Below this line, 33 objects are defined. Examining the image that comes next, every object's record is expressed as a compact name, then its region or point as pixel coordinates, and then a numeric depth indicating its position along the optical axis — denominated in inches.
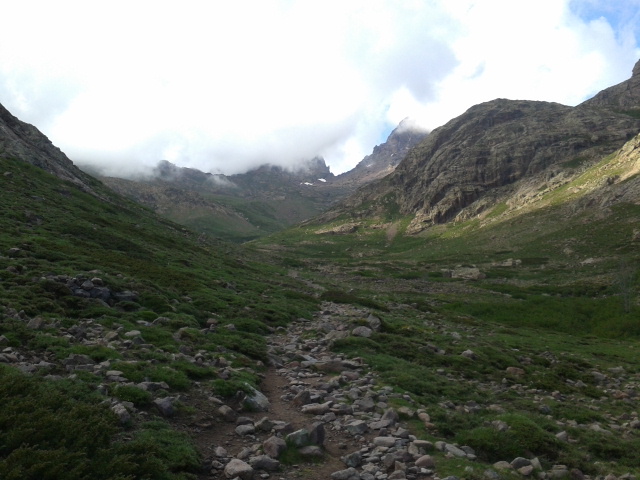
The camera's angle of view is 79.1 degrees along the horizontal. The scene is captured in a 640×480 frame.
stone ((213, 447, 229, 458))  427.8
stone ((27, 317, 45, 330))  631.8
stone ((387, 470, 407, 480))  405.1
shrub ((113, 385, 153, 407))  469.7
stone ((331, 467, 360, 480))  403.5
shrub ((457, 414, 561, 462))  499.2
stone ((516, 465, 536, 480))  444.4
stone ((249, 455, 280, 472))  410.0
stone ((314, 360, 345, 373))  788.6
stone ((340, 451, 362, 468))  438.3
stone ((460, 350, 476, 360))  1021.1
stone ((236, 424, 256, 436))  488.4
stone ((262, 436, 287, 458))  436.9
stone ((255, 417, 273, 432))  503.2
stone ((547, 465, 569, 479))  450.9
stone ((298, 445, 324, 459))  447.5
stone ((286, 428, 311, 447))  463.5
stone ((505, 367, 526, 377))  953.2
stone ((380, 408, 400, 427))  548.1
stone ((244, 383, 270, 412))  560.4
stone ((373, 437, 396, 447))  481.5
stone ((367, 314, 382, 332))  1197.5
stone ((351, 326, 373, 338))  1081.2
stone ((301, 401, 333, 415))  575.2
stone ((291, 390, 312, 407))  606.2
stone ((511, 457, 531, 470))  461.1
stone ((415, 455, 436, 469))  435.2
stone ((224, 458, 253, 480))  388.9
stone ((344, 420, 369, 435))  516.1
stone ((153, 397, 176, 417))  482.0
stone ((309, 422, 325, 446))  474.6
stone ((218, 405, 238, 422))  521.7
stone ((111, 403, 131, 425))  416.2
